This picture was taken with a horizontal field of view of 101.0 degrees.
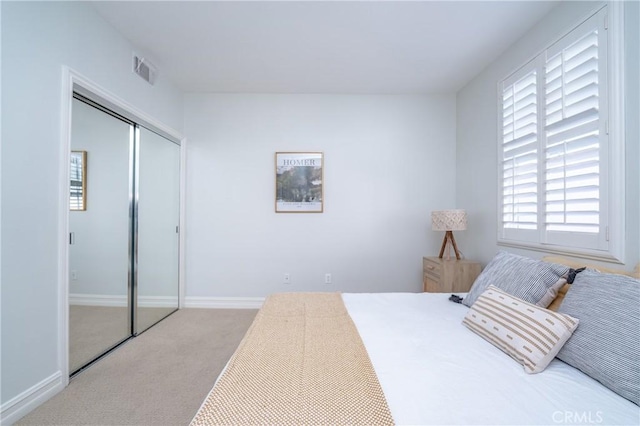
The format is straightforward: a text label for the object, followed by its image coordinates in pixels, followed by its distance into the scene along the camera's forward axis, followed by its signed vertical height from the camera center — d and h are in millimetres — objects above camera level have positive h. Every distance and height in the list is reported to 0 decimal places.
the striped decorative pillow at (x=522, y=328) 1102 -527
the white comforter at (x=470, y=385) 821 -624
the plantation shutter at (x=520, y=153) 2139 +545
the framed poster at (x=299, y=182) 3369 +414
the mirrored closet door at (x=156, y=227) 2662 -150
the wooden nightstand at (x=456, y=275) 2615 -597
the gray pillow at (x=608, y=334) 936 -460
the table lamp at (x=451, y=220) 2697 -52
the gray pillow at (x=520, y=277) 1465 -376
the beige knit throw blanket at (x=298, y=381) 789 -606
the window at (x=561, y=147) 1619 +497
